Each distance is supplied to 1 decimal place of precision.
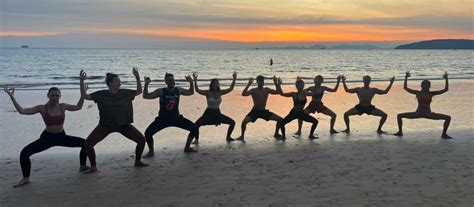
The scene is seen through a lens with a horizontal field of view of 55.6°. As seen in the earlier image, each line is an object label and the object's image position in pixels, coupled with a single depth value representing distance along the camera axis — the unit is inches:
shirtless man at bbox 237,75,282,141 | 451.8
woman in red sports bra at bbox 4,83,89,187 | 295.7
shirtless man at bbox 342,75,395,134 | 486.9
